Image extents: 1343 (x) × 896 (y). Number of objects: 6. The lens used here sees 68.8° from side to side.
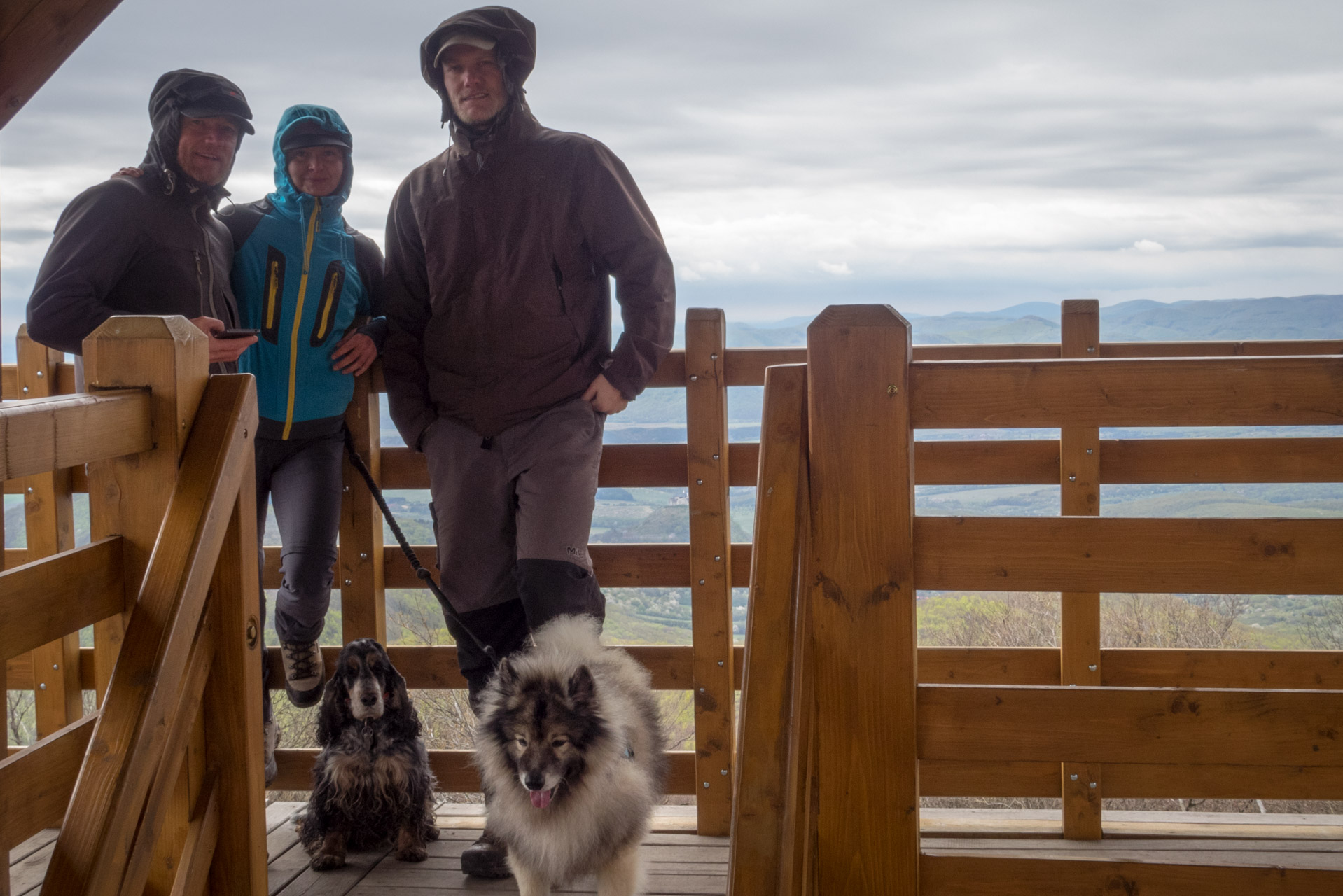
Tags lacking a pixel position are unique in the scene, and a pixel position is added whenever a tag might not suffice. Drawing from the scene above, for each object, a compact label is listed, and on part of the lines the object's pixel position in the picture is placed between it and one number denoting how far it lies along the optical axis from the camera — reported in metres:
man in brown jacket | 2.88
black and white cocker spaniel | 2.96
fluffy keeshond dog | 2.48
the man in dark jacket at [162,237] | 2.77
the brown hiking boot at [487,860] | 2.88
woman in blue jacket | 3.03
